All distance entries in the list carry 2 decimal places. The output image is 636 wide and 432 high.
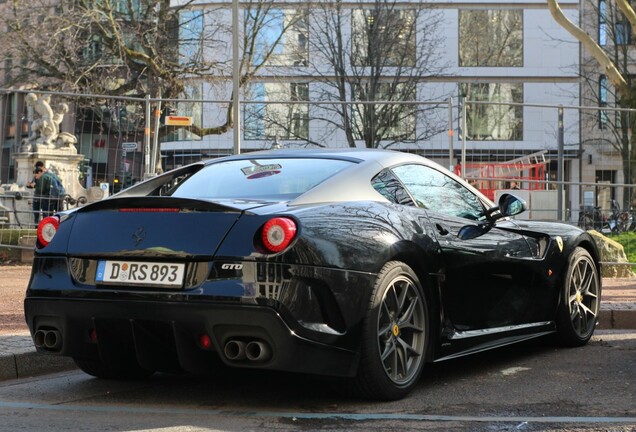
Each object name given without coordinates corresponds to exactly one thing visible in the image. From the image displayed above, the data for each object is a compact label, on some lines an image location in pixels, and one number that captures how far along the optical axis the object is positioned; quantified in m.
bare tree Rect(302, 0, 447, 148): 38.22
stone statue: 23.05
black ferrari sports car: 4.55
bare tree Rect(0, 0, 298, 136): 27.02
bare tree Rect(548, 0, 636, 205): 18.35
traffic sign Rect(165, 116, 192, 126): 14.23
